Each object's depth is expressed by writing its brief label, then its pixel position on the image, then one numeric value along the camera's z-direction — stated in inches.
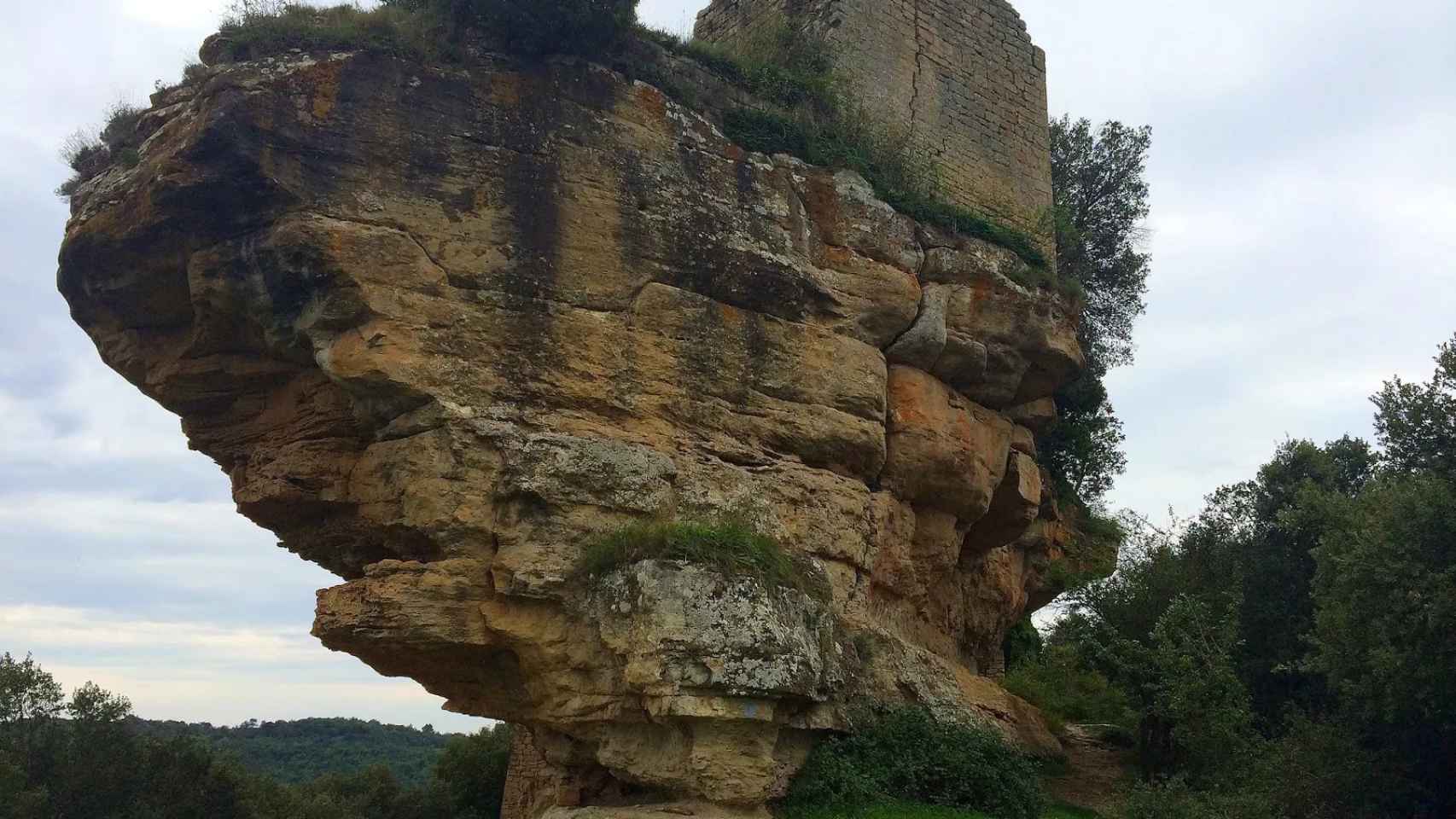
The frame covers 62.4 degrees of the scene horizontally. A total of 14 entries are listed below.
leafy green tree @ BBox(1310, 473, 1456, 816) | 484.7
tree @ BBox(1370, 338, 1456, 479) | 559.5
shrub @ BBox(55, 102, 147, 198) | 433.1
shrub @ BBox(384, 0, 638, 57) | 429.1
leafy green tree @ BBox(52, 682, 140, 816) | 810.2
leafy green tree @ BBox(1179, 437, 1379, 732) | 636.7
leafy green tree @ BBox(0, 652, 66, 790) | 821.9
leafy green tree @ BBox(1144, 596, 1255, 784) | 510.6
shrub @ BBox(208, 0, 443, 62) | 409.7
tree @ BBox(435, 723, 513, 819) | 930.1
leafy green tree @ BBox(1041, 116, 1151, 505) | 765.9
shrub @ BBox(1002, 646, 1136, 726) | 585.3
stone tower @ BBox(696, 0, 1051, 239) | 567.5
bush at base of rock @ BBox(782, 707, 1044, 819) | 390.9
